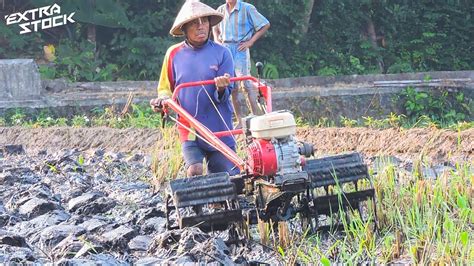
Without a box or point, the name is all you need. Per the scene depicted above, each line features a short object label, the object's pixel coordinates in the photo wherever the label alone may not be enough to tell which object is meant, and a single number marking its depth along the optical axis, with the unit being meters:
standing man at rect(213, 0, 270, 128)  20.25
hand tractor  10.72
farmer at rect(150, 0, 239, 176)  12.21
